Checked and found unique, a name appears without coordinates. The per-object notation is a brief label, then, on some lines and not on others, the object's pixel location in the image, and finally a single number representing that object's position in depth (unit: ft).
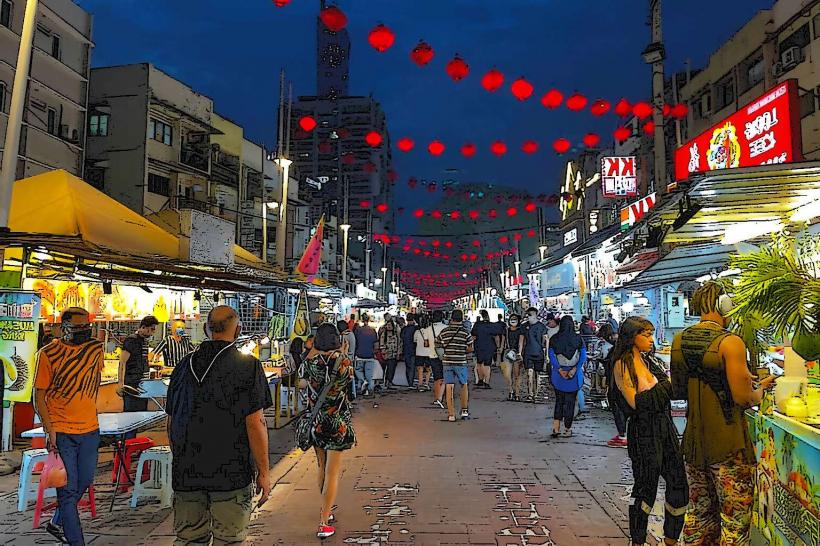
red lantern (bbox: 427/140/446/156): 51.15
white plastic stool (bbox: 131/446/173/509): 22.85
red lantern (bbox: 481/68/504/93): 36.32
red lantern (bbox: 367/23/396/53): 31.91
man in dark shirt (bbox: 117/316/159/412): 29.04
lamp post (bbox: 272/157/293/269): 62.13
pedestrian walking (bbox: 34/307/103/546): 16.84
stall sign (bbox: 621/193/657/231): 52.65
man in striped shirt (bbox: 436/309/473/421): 39.96
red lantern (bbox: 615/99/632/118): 49.24
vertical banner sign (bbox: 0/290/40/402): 27.71
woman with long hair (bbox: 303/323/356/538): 20.10
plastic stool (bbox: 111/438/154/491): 25.07
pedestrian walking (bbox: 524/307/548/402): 47.19
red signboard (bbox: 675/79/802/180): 28.96
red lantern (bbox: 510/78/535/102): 37.86
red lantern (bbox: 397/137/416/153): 53.26
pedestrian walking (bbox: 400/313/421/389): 60.03
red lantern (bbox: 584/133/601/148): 54.90
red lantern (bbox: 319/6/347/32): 29.91
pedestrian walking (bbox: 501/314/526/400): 51.16
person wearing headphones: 14.52
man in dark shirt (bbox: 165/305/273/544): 13.21
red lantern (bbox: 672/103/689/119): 65.97
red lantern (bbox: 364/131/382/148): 51.90
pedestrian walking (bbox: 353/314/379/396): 54.13
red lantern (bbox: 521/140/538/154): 53.83
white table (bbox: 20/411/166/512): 21.63
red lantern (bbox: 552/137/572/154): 52.80
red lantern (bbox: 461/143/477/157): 52.47
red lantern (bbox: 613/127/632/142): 72.64
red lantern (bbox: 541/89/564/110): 41.03
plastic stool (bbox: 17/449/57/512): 21.83
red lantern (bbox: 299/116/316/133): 56.03
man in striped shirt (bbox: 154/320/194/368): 40.06
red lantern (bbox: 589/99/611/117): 48.28
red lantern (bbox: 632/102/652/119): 54.72
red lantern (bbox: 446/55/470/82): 34.40
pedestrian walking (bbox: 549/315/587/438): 34.60
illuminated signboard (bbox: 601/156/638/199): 80.94
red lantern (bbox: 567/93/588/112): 42.55
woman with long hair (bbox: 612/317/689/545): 16.24
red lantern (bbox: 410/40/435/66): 32.99
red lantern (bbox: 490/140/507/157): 51.57
